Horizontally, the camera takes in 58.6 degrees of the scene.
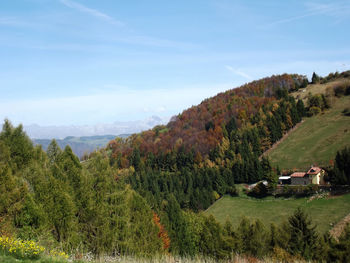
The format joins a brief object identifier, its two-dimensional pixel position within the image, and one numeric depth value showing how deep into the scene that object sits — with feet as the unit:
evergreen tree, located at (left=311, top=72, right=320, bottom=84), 398.25
